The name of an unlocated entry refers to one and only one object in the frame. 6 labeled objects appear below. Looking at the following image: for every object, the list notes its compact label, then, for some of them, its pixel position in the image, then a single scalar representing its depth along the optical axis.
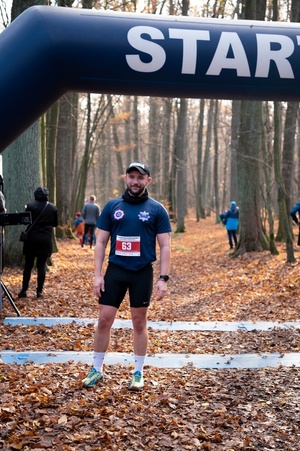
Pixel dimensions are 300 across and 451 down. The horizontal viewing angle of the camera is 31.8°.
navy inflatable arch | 4.14
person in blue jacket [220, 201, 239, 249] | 19.66
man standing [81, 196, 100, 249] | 19.17
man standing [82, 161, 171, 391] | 4.98
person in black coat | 9.18
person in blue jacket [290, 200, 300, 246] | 13.01
